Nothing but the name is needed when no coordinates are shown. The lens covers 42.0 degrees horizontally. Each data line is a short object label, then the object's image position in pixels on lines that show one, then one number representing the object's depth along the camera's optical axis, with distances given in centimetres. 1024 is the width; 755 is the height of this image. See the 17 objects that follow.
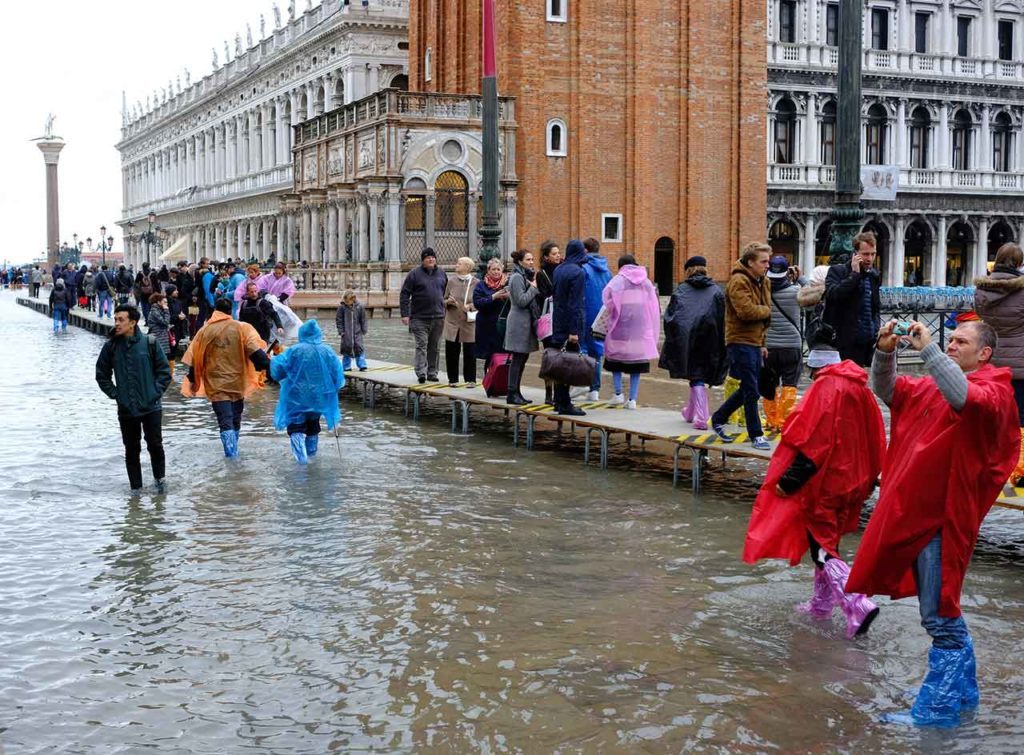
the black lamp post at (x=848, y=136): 1147
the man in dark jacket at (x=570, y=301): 1283
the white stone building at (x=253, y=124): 5956
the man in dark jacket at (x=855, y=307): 1011
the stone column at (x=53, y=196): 9625
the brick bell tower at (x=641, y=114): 3956
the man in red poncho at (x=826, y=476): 677
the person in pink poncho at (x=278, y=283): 2094
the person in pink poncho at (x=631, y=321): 1355
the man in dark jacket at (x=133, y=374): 1068
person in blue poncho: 1236
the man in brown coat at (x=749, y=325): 1039
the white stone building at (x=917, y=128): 5544
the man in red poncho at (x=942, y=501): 537
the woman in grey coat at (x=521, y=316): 1377
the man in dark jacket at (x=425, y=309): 1630
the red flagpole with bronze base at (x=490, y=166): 1862
